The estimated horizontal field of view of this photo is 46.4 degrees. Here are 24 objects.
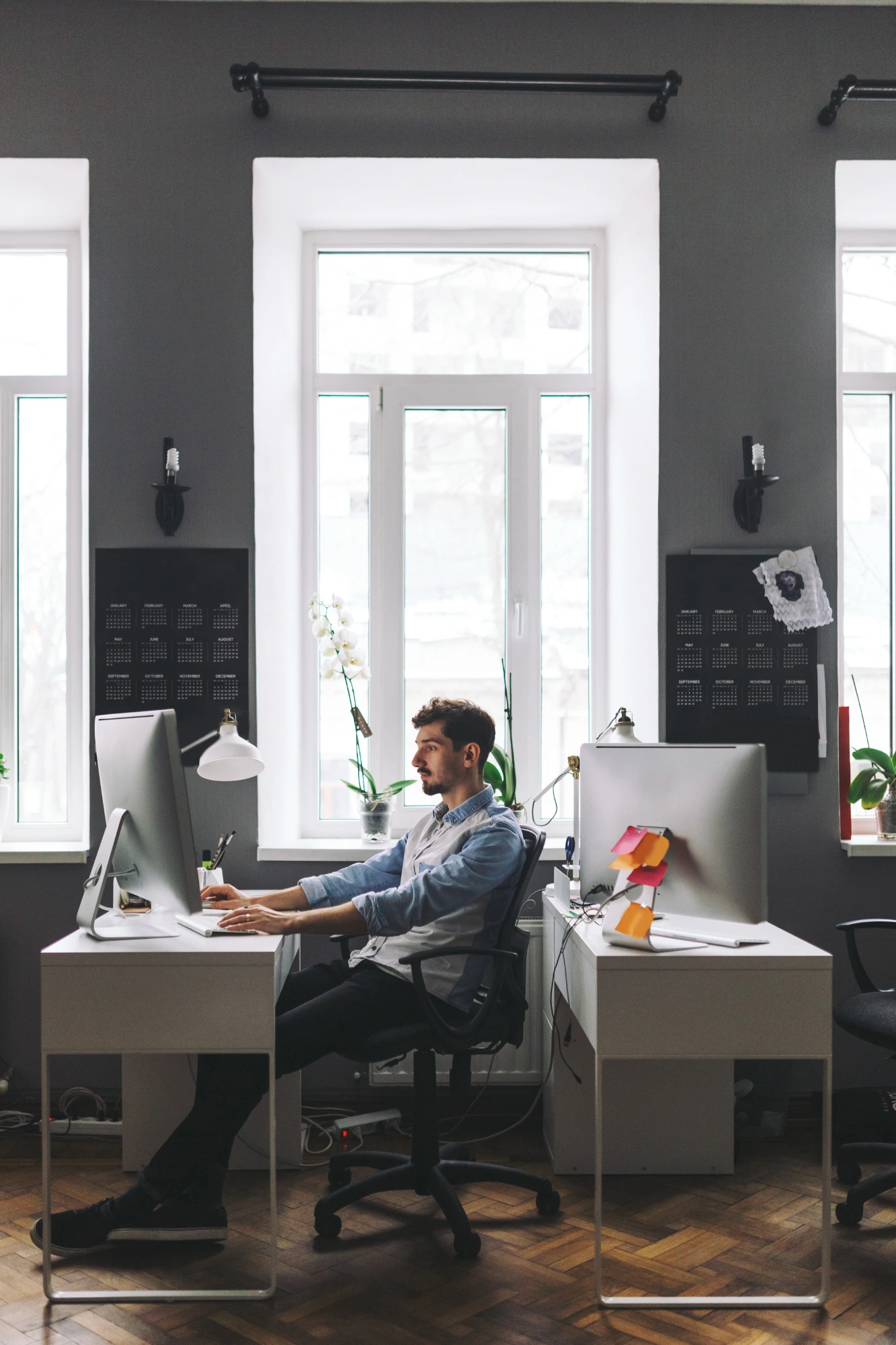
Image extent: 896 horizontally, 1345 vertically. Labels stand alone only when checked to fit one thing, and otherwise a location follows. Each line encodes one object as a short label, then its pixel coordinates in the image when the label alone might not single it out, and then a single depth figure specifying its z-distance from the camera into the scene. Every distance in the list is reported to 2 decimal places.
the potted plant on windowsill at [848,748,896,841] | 3.23
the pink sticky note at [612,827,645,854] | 2.24
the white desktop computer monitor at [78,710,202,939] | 2.21
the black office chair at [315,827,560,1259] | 2.39
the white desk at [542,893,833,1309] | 2.17
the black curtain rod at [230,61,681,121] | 3.03
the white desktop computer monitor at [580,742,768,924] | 2.19
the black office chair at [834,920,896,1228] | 2.51
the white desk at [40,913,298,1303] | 2.25
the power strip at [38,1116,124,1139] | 3.05
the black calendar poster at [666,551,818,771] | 3.19
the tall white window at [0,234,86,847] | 3.62
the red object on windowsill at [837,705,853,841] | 3.21
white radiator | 3.16
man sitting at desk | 2.35
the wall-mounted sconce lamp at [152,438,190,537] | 3.12
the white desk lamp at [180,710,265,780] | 2.73
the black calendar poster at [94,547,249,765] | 3.19
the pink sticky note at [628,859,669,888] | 2.22
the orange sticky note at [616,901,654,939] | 2.19
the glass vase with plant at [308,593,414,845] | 3.23
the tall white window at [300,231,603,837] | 3.63
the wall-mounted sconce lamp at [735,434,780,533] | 3.11
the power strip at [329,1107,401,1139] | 2.97
